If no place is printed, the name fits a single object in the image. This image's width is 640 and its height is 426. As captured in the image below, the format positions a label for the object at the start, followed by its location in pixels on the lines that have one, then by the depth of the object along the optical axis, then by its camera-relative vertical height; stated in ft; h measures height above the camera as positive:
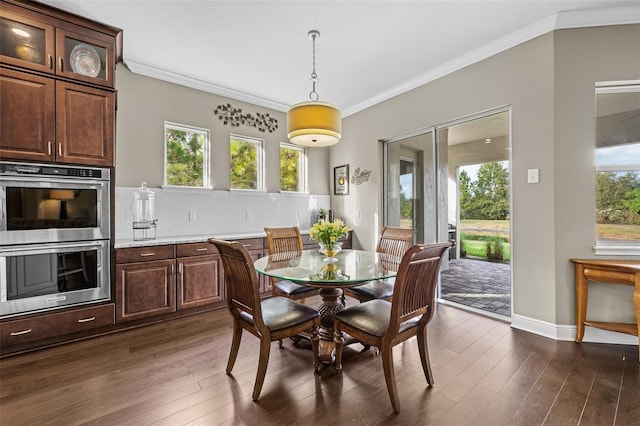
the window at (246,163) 13.82 +2.46
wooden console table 7.31 -1.85
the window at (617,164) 8.46 +1.33
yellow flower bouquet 8.02 -0.54
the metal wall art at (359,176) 14.88 +1.89
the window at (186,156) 12.10 +2.50
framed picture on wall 16.12 +1.85
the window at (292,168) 15.58 +2.46
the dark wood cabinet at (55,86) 7.52 +3.63
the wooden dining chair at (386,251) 8.42 -1.34
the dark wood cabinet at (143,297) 7.77 -2.76
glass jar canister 11.03 +0.36
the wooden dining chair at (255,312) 5.72 -2.19
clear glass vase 8.25 -1.08
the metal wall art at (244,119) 13.30 +4.56
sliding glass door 12.33 +1.26
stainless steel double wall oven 7.50 -0.59
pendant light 7.55 +2.40
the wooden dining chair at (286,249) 8.68 -1.25
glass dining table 6.11 -1.37
